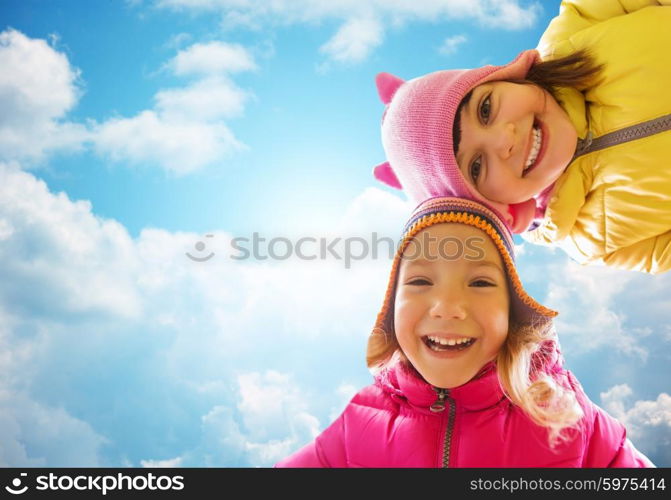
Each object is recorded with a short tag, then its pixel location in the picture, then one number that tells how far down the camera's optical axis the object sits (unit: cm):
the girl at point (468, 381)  124
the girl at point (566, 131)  142
